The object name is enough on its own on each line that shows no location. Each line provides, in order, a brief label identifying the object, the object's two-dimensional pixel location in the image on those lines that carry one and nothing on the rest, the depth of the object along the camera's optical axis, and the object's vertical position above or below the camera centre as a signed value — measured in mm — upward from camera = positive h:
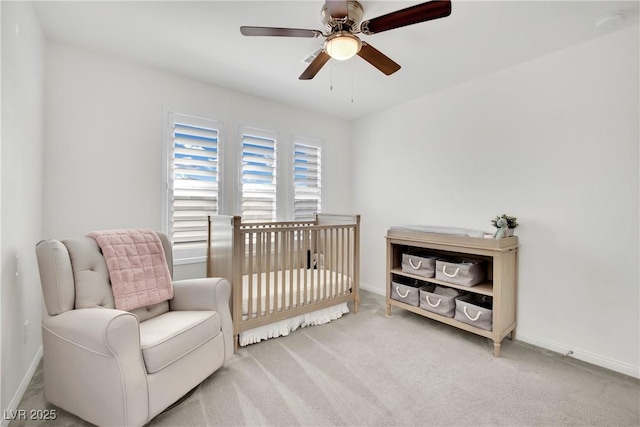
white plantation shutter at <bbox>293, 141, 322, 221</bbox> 3747 +440
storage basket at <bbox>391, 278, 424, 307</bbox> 2881 -798
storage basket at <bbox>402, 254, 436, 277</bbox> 2770 -506
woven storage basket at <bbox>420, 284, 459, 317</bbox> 2621 -809
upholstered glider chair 1373 -716
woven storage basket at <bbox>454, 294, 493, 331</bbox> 2360 -821
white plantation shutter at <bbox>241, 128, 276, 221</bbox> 3279 +426
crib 2350 -542
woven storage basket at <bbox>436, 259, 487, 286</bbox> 2502 -517
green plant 2497 -54
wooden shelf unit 2299 -497
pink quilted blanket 1792 -384
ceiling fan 1438 +1028
